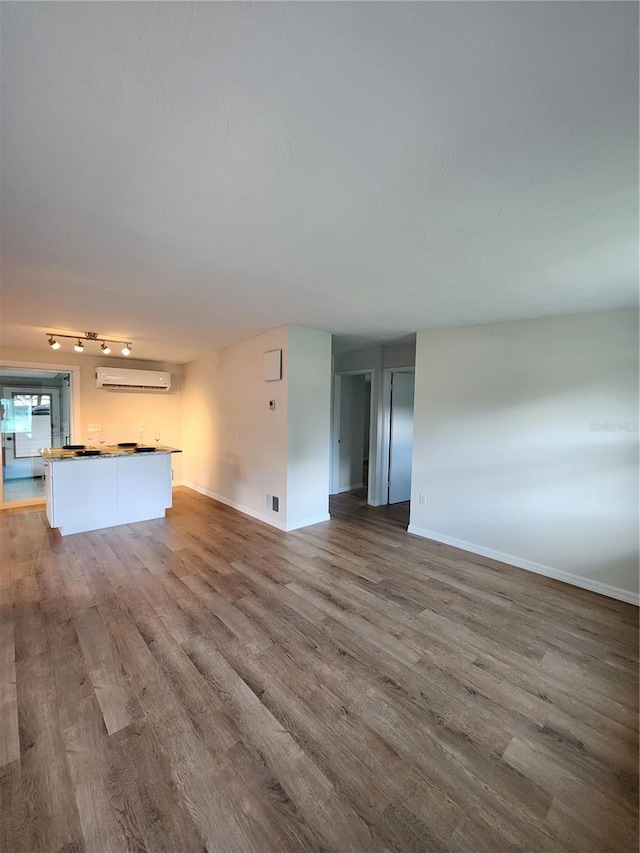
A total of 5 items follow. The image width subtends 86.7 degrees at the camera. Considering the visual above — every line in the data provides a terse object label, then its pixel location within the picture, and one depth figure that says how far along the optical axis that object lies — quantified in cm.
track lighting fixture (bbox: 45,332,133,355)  427
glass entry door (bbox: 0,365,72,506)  516
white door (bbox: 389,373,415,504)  550
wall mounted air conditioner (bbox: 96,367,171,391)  548
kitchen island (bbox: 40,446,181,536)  399
